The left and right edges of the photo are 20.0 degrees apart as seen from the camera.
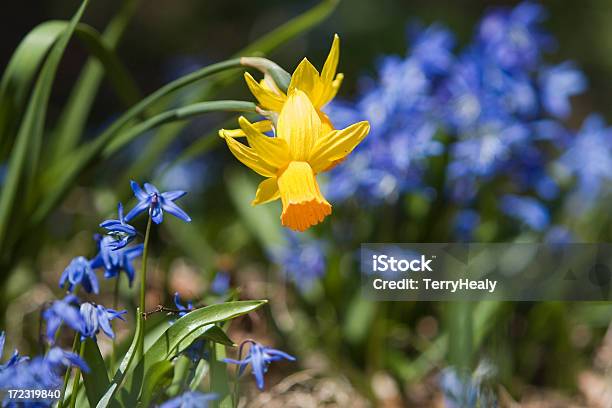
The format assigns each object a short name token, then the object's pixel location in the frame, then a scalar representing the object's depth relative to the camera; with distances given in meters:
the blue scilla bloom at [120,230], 0.66
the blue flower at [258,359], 0.66
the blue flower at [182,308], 0.68
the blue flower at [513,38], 0.92
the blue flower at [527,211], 0.91
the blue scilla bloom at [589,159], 0.95
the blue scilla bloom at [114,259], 0.70
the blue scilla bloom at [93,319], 0.65
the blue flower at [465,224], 0.91
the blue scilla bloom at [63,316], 0.63
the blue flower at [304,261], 0.90
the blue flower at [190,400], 0.65
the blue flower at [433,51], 0.93
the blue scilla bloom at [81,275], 0.68
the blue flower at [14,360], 0.65
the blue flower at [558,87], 0.93
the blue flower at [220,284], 0.80
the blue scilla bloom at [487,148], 0.89
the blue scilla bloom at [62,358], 0.63
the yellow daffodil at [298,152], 0.65
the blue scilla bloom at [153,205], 0.66
